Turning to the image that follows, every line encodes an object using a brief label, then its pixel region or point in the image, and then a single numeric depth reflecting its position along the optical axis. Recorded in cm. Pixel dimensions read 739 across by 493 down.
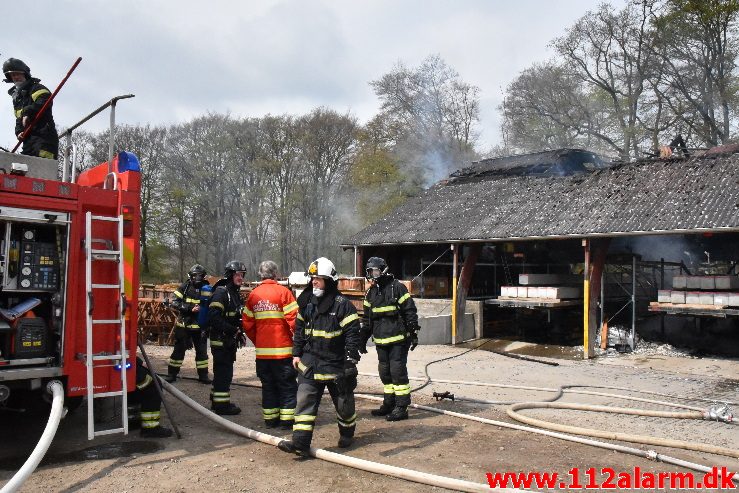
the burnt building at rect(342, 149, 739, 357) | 1227
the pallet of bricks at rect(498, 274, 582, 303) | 1400
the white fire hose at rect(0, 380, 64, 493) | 355
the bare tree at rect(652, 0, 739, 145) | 2431
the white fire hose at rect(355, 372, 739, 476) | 475
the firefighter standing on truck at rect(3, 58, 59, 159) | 564
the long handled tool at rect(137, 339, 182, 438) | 525
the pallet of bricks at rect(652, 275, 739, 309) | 1134
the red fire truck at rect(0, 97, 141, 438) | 442
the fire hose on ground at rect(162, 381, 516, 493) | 399
